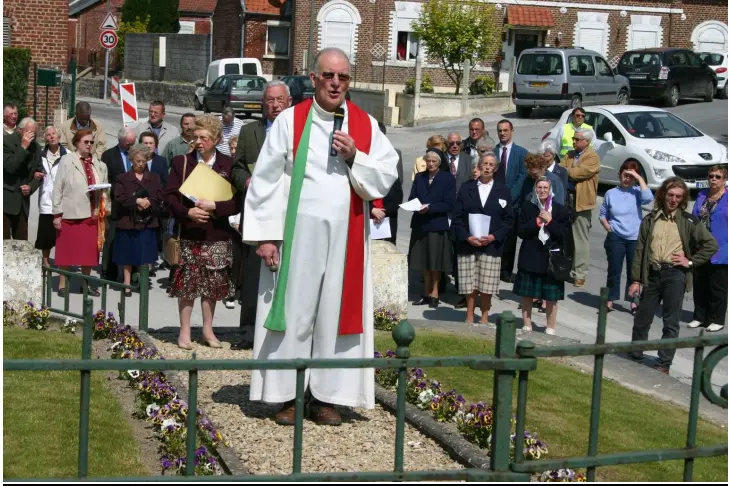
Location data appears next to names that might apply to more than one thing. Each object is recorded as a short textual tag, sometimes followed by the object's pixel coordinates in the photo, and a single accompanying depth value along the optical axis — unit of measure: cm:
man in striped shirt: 1436
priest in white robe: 713
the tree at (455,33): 4175
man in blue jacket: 1454
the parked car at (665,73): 3772
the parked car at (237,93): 3962
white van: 4600
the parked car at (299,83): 3738
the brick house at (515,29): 4881
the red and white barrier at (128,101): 1881
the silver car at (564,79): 3481
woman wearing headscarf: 1213
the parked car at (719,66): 4169
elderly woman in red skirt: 1297
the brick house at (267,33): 5050
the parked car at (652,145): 2203
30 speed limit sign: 2784
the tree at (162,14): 6272
